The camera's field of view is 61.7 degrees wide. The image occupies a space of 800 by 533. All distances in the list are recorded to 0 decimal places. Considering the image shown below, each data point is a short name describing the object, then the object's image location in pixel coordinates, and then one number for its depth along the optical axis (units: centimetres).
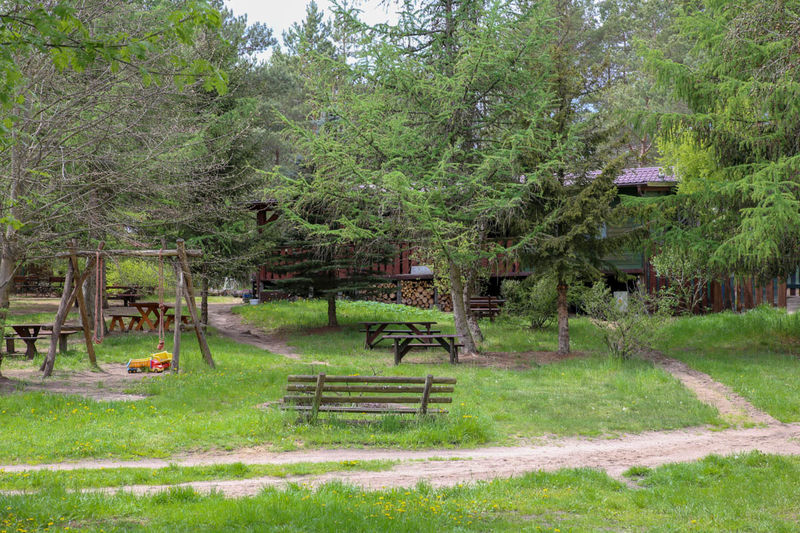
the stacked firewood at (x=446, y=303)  2848
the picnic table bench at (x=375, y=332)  1782
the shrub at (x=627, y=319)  1560
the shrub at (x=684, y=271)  1730
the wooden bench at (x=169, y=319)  2061
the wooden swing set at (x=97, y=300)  1385
